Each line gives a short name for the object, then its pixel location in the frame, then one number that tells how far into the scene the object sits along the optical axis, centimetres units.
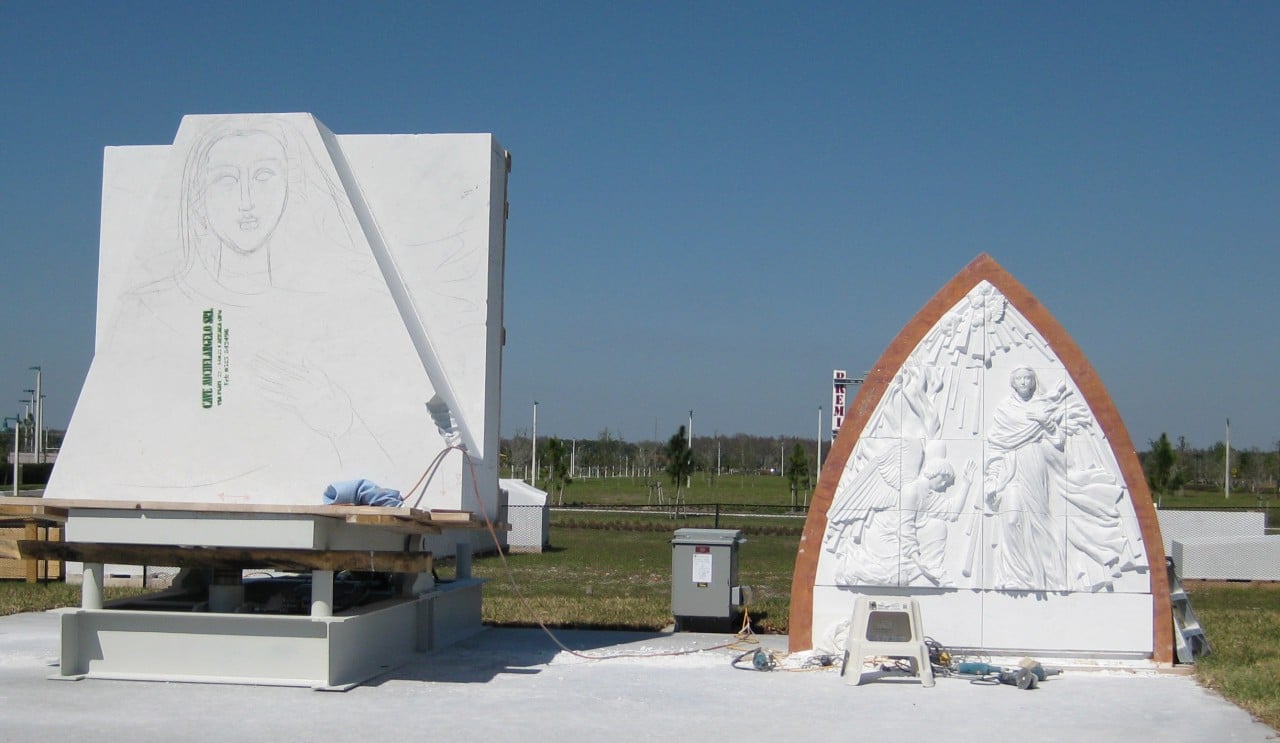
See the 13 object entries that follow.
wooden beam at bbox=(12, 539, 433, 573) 997
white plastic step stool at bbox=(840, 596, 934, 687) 1081
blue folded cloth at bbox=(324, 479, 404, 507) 1029
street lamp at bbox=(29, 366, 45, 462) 5125
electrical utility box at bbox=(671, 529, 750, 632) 1419
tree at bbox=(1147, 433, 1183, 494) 5284
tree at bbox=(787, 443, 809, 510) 5403
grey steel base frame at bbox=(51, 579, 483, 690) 1016
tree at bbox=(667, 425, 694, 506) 5103
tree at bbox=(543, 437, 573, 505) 5381
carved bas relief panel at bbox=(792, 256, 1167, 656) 1180
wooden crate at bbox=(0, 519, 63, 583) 2036
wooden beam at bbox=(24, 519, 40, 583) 2034
